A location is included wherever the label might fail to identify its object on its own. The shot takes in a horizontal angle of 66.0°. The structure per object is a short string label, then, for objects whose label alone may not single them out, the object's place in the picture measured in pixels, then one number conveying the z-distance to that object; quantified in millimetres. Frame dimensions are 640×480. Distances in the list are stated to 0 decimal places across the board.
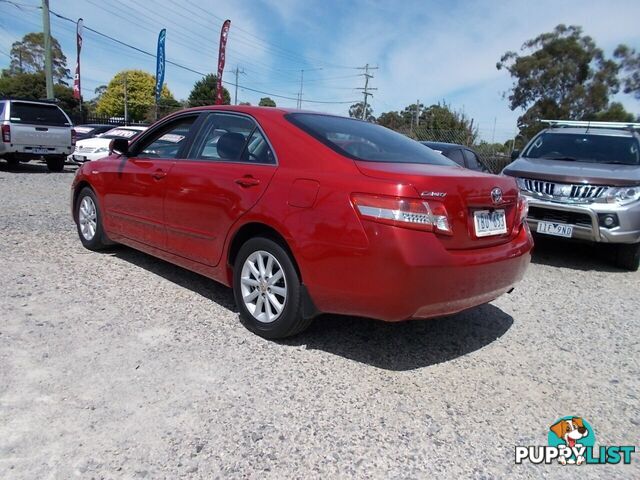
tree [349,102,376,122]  60438
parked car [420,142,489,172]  9148
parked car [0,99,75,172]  11812
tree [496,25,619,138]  32969
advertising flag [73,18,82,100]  25016
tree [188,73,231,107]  75688
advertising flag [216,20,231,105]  28922
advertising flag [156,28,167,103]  27391
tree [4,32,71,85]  64375
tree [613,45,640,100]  32312
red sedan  2648
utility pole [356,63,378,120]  57547
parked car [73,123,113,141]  17688
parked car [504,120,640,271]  5438
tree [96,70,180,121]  73812
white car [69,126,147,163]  14203
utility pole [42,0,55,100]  19672
